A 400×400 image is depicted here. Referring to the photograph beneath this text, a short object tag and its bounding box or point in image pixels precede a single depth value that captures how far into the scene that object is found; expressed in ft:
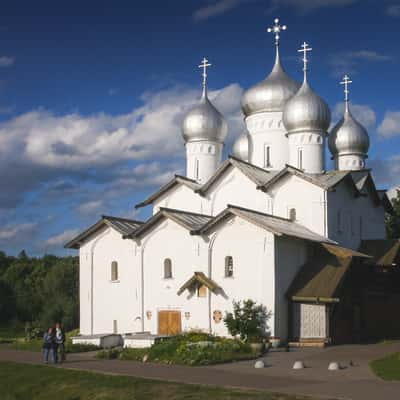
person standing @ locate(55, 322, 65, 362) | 73.72
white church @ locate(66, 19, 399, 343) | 91.50
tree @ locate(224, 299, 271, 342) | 86.58
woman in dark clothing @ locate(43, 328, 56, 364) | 72.74
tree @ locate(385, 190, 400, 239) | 153.99
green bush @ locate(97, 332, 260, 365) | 71.82
